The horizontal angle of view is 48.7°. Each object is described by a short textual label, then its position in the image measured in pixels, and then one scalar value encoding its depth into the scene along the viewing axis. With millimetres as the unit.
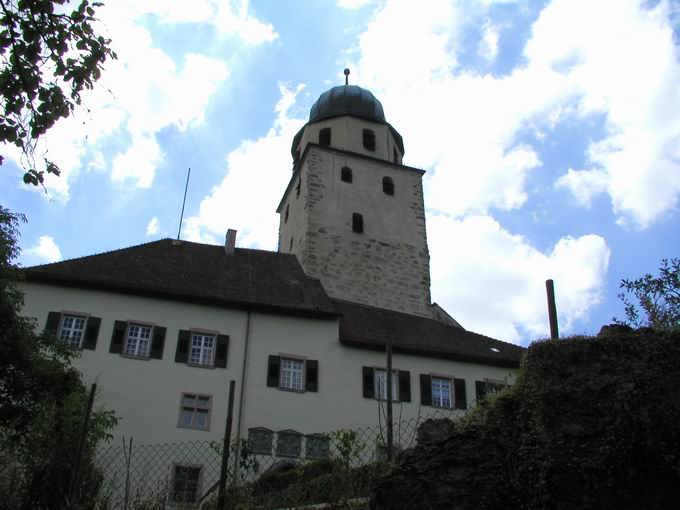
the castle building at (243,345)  20953
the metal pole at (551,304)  9477
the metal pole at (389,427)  8289
